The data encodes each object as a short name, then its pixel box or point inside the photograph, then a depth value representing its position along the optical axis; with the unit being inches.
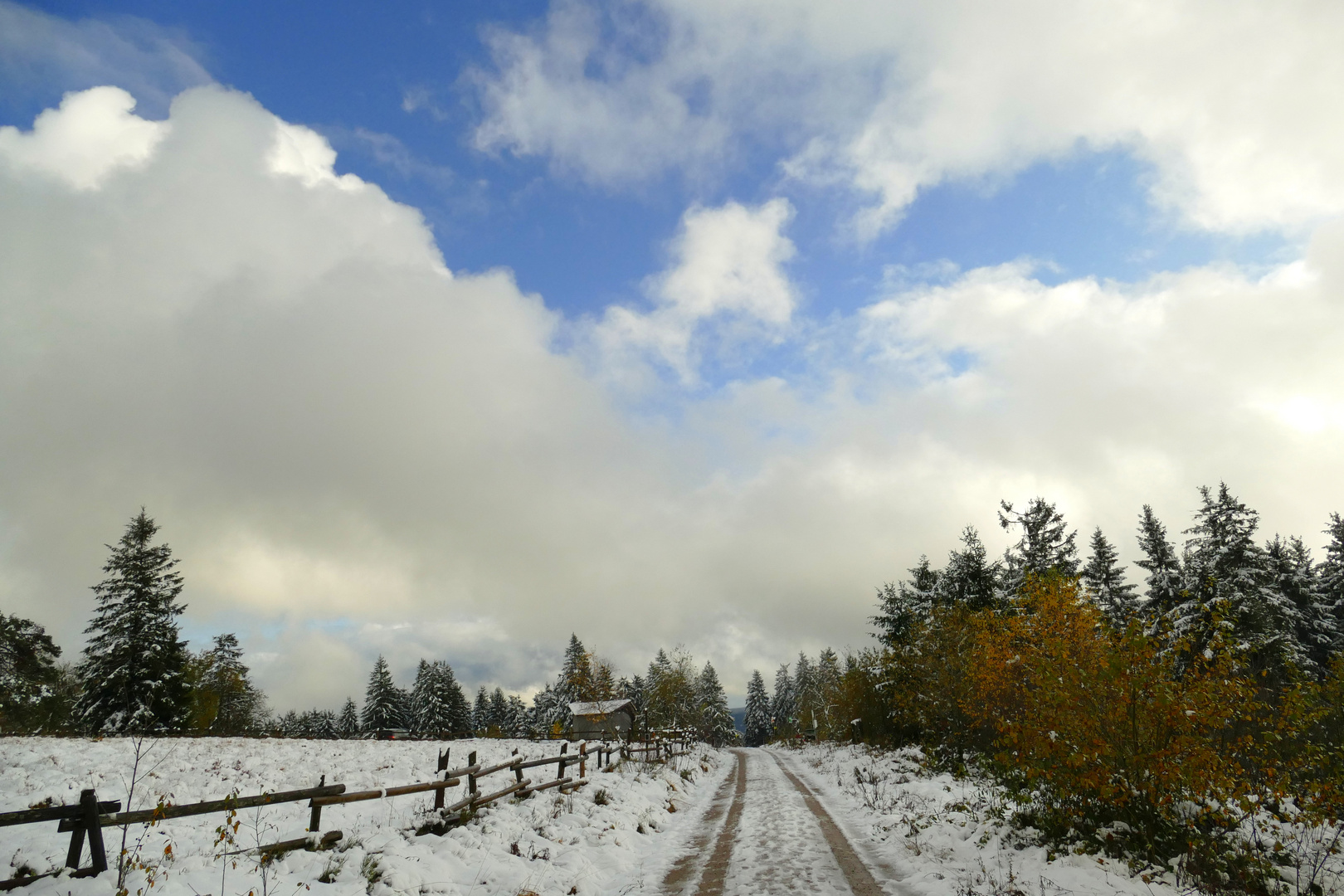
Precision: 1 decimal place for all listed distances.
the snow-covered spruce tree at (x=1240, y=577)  1279.5
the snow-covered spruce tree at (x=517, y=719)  3513.8
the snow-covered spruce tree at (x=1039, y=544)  1520.7
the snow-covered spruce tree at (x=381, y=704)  2763.3
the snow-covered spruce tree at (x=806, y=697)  2989.7
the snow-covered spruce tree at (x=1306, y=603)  1562.5
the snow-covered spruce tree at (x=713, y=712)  3166.8
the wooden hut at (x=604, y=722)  2178.9
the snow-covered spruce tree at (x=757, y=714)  4281.5
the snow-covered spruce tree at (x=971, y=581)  1279.5
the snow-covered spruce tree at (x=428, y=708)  2672.2
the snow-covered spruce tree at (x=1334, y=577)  1689.2
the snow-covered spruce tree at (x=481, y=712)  3710.6
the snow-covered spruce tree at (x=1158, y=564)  1567.4
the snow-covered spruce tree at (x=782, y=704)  3841.0
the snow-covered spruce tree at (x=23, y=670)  1329.8
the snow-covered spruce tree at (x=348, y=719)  3737.7
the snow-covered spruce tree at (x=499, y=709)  3667.8
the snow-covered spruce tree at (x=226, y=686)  2090.3
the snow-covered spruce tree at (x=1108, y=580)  1658.5
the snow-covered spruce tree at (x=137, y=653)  1341.0
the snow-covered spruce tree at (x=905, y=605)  1332.4
